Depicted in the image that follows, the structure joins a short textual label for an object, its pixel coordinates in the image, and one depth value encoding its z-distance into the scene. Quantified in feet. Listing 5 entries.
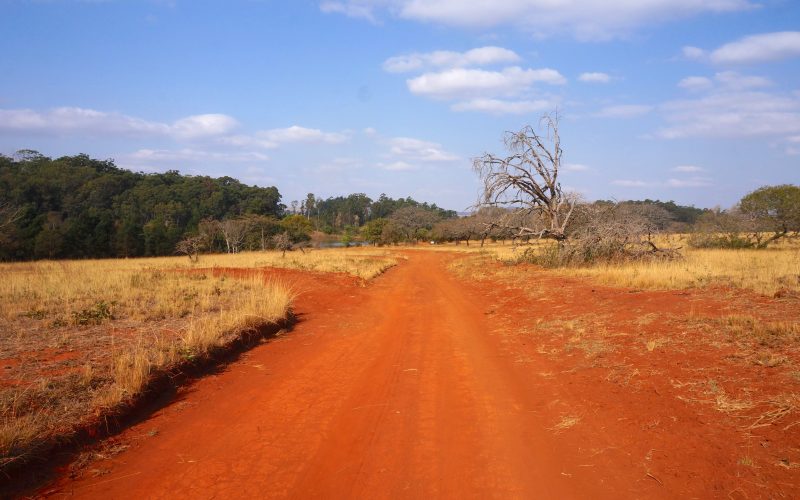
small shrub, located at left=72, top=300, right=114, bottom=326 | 30.58
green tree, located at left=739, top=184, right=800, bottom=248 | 84.79
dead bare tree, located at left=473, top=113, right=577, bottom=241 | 72.23
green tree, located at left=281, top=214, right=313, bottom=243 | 180.16
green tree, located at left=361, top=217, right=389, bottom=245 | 237.66
